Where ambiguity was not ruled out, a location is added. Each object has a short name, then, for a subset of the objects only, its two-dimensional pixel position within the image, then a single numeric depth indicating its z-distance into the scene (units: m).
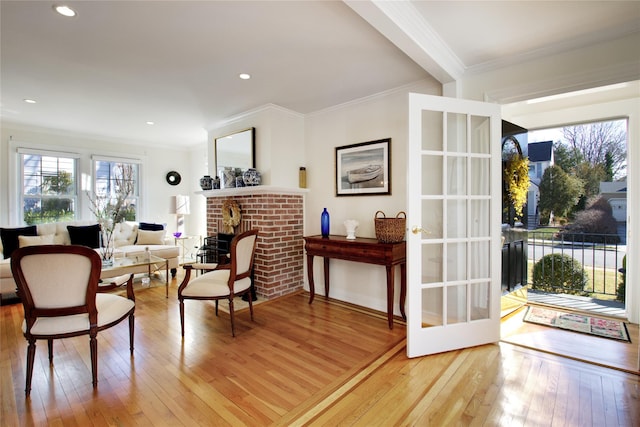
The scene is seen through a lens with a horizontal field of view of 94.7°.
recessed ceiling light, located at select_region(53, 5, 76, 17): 1.89
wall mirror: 4.00
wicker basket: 2.94
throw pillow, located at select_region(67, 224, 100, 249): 4.59
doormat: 2.72
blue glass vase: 3.55
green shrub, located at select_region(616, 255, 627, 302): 3.44
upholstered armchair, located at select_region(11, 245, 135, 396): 1.83
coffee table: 3.07
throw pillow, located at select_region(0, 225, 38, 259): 4.02
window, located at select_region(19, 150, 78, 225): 4.74
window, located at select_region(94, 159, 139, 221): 5.42
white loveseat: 3.94
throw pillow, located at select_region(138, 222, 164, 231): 5.32
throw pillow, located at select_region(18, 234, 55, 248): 4.04
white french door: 2.32
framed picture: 3.33
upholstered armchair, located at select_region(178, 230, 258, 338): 2.69
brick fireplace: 3.78
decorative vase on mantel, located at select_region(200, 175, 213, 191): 4.48
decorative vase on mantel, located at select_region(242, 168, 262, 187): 3.79
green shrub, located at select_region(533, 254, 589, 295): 3.98
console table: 2.85
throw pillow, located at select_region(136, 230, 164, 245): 5.12
